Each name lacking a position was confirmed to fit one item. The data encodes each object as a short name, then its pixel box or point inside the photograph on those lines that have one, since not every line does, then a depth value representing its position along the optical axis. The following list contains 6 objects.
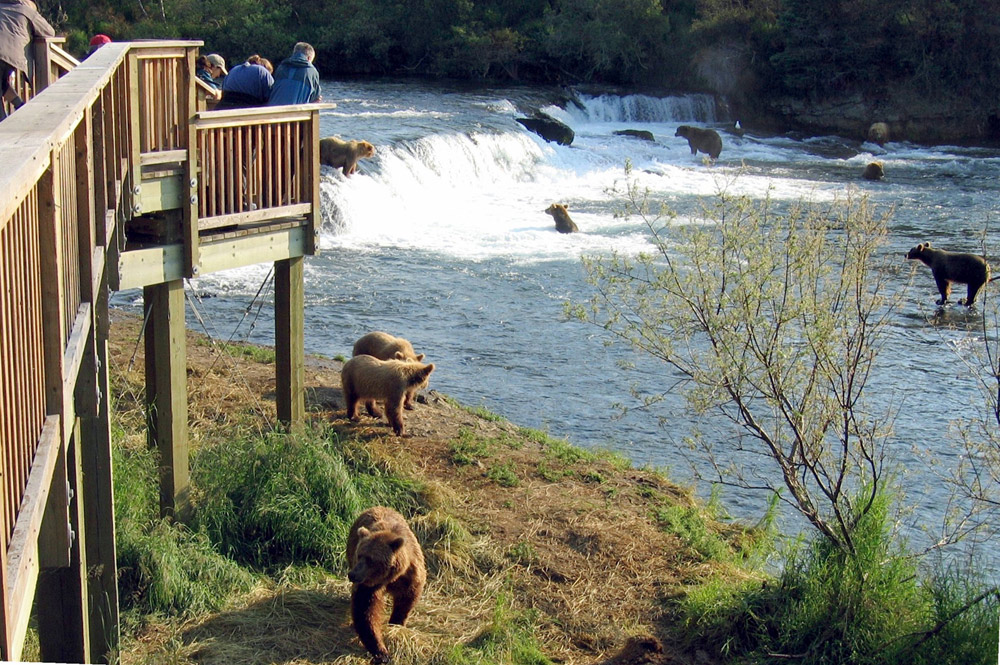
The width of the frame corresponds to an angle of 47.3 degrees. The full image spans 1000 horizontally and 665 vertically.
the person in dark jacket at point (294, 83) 9.94
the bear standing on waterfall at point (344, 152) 19.82
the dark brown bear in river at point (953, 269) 16.84
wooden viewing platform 2.99
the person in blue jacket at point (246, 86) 10.02
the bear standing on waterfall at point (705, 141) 32.81
